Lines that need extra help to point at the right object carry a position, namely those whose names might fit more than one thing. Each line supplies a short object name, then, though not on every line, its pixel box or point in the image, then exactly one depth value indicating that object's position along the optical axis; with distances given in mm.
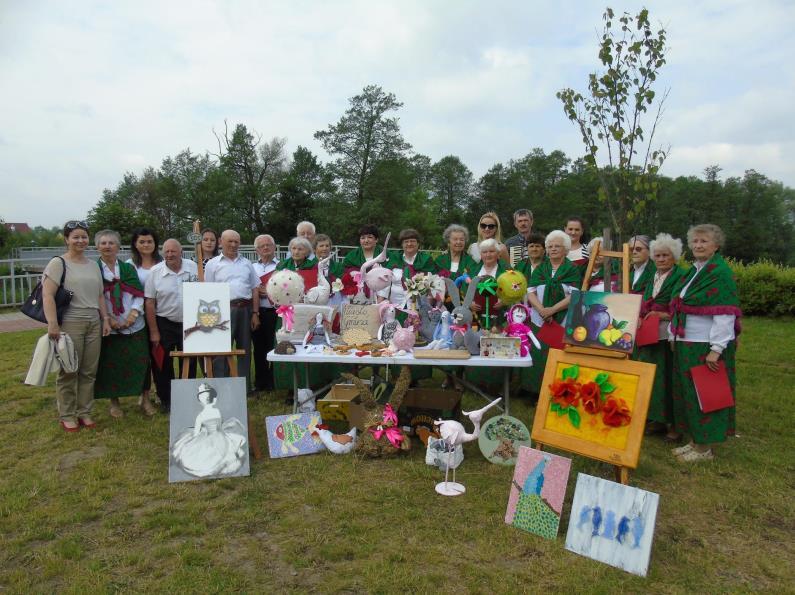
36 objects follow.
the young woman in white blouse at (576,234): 5177
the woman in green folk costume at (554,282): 4559
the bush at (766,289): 10977
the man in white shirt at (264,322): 5254
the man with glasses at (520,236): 5676
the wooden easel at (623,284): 2869
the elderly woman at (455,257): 4996
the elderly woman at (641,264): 4266
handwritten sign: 4531
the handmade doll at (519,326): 4109
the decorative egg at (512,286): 4105
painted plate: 3715
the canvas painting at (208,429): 3531
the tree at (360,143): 33906
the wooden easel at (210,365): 3776
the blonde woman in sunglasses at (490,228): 5047
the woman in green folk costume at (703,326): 3604
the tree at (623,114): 4488
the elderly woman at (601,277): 4442
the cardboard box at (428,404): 4117
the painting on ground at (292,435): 3900
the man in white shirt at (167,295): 4684
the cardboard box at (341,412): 4007
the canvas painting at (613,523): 2479
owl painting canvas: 3834
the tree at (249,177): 35166
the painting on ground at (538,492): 2795
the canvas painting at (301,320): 4481
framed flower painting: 2822
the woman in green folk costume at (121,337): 4602
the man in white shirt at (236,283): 4902
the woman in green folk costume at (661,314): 4004
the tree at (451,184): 49594
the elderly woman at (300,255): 4988
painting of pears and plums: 2996
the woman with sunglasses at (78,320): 4109
